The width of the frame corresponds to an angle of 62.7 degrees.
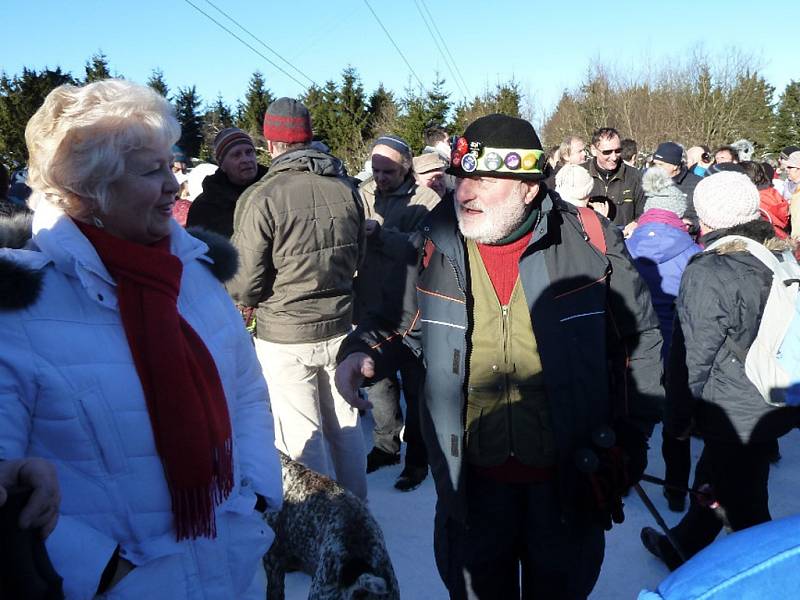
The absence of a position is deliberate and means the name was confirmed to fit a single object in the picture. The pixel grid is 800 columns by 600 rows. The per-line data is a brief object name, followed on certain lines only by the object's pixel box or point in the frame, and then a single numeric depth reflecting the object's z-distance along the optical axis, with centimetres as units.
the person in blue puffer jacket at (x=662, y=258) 405
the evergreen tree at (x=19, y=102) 2303
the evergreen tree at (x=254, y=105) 3244
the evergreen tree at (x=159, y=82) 3603
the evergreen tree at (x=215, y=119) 3435
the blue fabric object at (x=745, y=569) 80
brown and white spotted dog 225
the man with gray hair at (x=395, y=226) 430
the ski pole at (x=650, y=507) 225
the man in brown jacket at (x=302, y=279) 328
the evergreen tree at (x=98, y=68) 3084
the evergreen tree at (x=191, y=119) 3309
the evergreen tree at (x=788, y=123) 2484
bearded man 206
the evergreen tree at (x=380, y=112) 2472
